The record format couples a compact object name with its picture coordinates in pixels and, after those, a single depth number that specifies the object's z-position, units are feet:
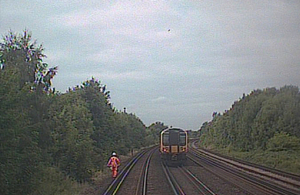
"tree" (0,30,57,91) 55.31
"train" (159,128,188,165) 110.63
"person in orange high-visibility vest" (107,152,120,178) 79.41
